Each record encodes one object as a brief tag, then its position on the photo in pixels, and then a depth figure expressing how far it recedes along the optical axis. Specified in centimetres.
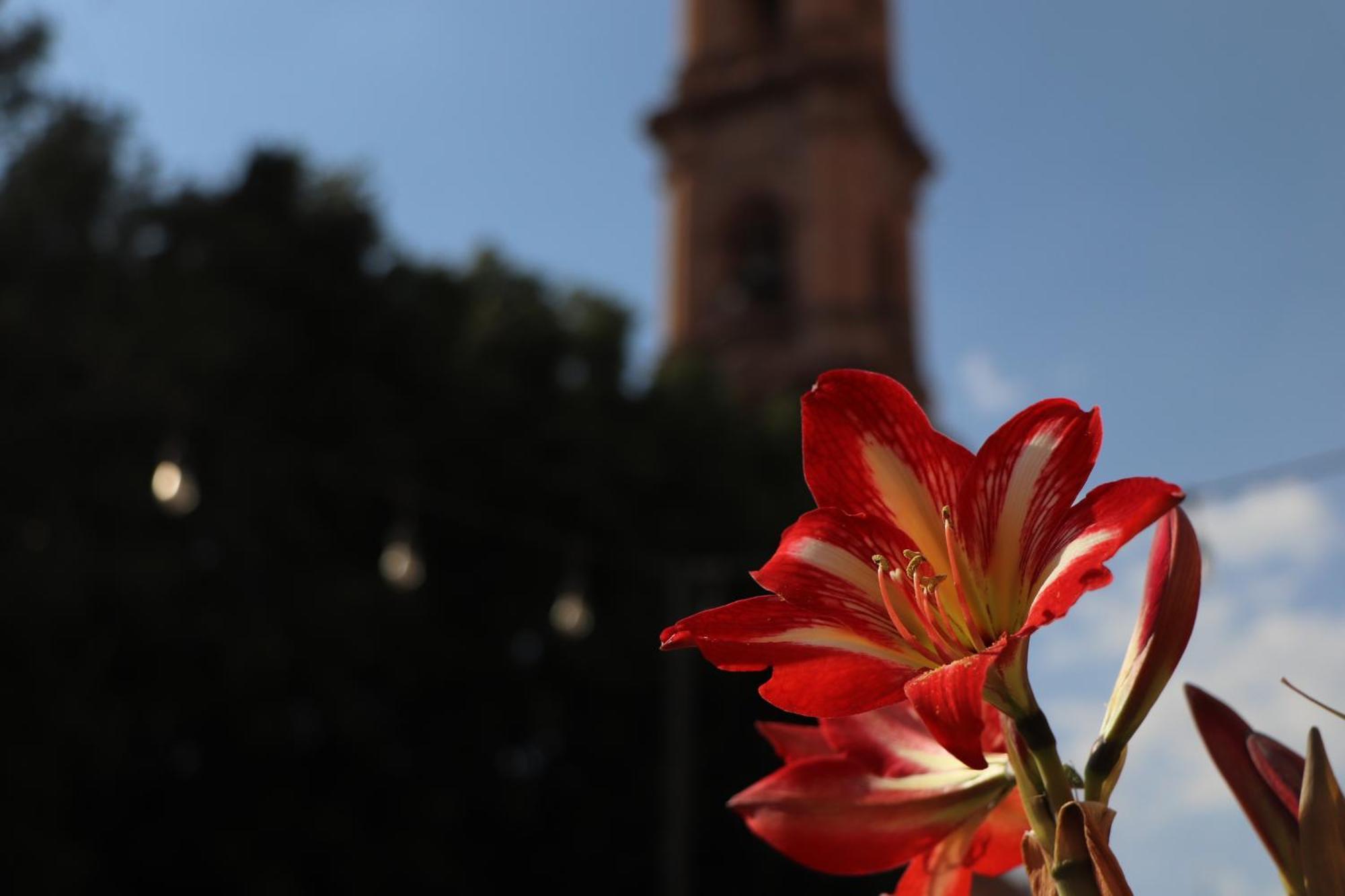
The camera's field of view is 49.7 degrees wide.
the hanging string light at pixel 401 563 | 1062
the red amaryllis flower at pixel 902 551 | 45
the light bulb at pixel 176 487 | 855
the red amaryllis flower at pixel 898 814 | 52
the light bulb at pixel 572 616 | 1122
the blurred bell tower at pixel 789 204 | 2559
